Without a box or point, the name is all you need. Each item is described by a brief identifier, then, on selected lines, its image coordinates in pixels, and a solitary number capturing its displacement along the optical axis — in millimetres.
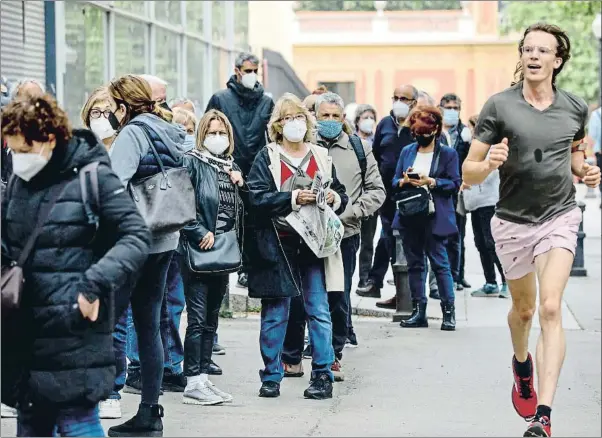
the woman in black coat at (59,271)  9217
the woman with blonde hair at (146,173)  12158
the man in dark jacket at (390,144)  21733
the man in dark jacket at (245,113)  20905
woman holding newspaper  14431
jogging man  12232
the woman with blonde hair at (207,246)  14085
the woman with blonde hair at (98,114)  13665
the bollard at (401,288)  20992
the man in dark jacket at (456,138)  23438
